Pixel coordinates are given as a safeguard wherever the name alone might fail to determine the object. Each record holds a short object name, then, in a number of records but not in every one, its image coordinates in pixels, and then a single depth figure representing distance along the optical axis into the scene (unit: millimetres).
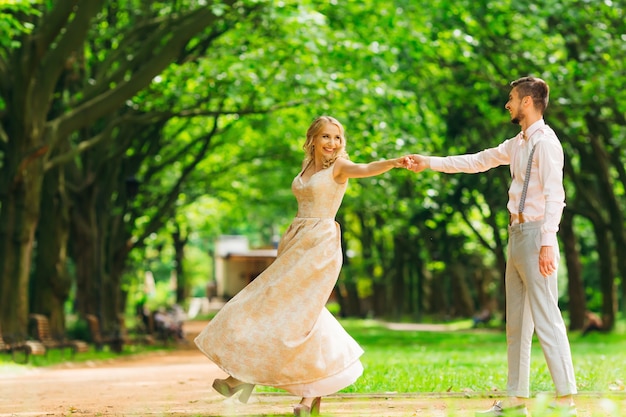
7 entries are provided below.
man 7508
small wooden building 79062
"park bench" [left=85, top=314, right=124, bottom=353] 23828
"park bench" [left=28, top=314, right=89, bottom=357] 20562
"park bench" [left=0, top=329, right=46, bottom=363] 17969
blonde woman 7910
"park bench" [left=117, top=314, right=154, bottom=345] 26759
